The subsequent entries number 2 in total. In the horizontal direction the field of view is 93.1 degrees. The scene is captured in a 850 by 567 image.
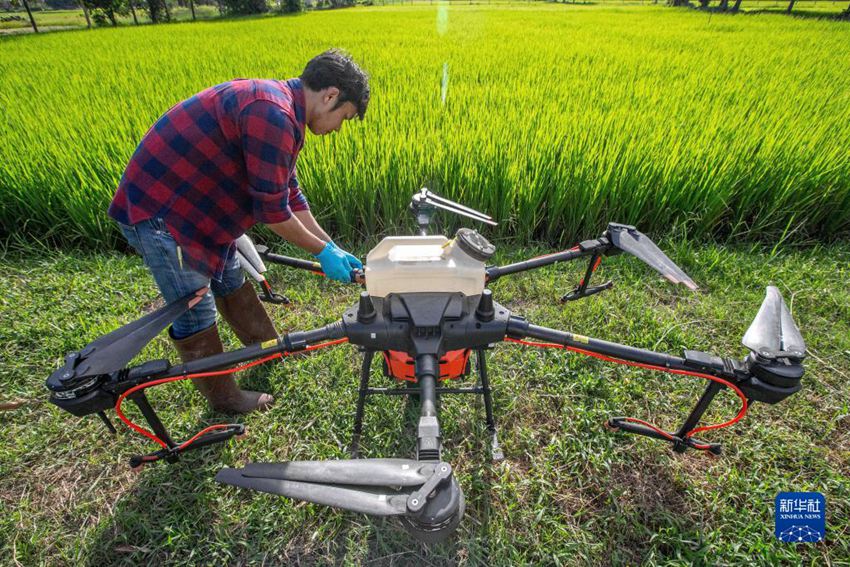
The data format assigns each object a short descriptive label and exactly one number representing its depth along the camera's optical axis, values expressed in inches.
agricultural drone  46.4
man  59.5
